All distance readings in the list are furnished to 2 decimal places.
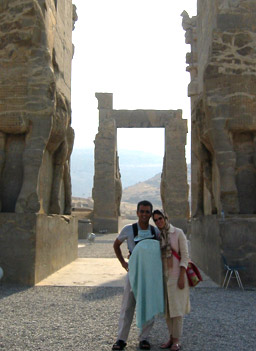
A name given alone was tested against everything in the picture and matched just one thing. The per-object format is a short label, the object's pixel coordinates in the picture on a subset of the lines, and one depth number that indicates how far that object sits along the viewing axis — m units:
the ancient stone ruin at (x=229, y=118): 5.80
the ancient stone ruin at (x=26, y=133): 5.46
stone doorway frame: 17.34
